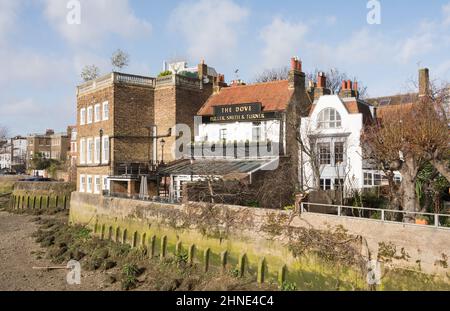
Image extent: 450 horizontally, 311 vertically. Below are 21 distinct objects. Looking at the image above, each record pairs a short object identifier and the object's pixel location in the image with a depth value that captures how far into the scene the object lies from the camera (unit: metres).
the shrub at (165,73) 33.94
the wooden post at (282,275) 15.75
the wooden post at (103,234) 25.81
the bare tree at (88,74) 40.09
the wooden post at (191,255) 19.14
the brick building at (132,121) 30.17
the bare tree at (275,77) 51.97
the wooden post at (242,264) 17.19
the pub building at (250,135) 26.14
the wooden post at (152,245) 21.27
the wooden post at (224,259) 17.88
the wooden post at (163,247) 20.66
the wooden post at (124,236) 23.79
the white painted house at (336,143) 25.78
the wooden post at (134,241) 22.84
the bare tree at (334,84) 50.01
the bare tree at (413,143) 15.23
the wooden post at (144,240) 22.12
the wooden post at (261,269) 16.44
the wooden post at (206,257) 18.41
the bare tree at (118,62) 34.75
